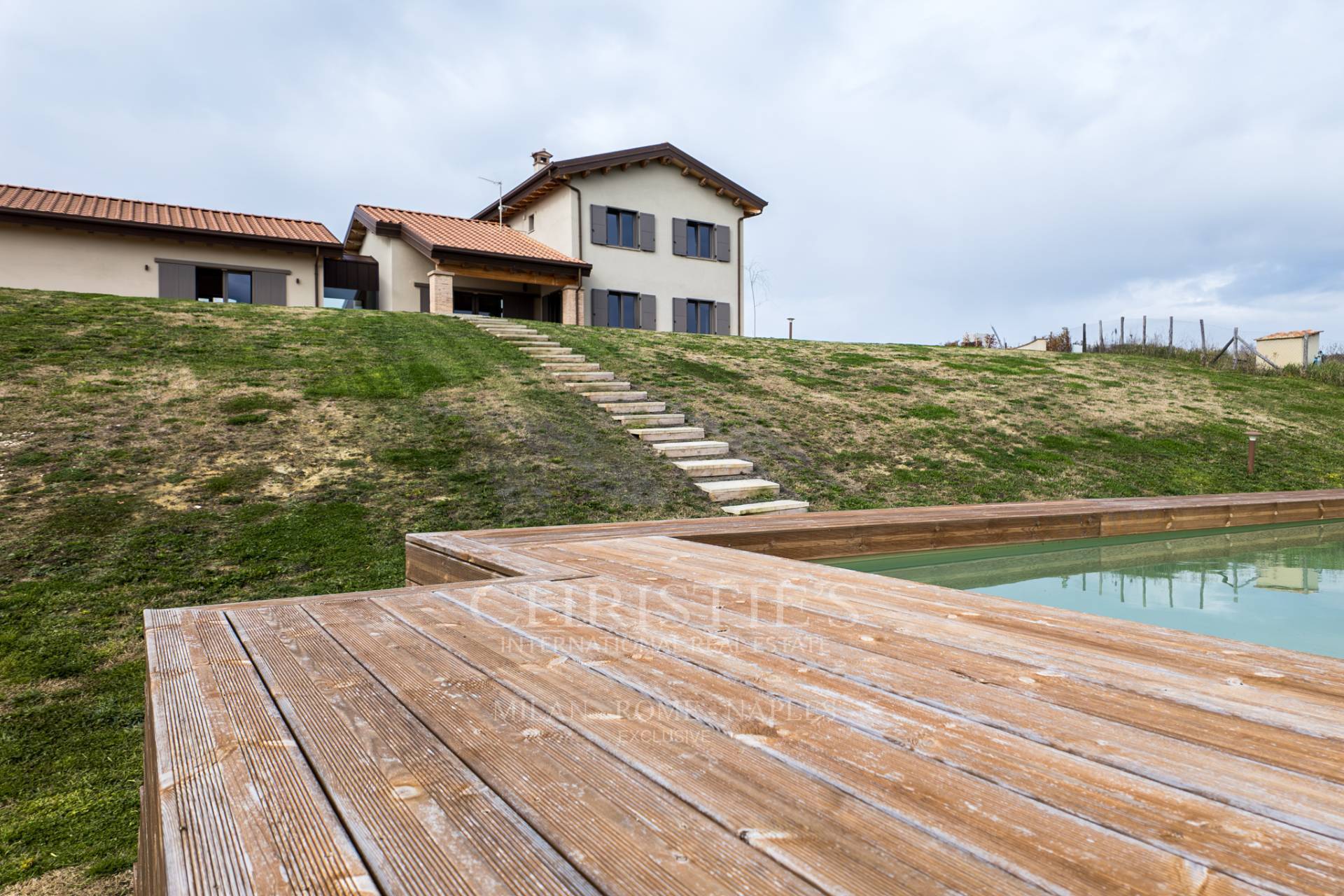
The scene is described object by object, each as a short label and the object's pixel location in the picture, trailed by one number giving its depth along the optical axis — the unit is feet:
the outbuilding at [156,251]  45.34
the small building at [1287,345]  78.23
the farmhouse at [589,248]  52.95
